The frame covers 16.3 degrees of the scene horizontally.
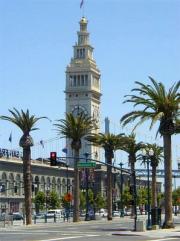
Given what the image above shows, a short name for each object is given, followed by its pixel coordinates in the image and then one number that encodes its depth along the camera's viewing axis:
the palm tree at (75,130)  75.09
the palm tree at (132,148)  87.81
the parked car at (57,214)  101.26
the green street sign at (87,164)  60.19
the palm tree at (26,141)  69.07
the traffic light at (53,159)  50.71
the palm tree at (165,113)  53.44
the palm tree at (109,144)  83.25
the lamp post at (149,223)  52.40
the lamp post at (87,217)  85.34
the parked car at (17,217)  102.47
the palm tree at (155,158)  88.75
